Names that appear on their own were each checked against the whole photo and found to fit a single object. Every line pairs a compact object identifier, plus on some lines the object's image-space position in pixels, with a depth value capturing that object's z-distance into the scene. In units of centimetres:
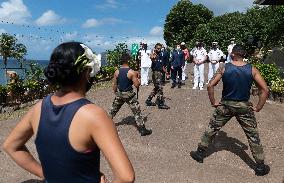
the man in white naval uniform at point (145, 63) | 847
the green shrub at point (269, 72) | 737
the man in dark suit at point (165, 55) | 762
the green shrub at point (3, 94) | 773
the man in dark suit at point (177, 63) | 799
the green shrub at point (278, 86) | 691
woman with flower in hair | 122
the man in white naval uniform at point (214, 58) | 801
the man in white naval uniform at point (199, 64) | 765
